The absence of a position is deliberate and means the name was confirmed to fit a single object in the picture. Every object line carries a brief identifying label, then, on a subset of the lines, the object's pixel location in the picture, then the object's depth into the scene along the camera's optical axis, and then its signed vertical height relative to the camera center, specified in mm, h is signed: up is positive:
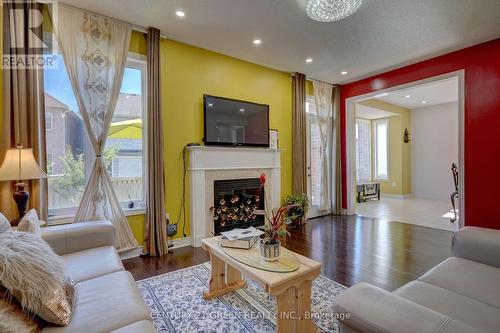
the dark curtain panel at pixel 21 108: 2240 +584
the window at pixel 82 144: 2650 +288
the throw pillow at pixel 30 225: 1587 -385
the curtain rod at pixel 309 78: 4904 +1789
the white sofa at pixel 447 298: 832 -662
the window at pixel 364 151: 7996 +439
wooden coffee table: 1421 -786
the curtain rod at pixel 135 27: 2694 +1744
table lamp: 2034 -13
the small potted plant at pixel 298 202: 4328 -703
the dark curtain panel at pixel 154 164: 2998 +34
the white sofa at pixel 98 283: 1069 -697
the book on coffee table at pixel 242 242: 1875 -616
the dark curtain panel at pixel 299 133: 4617 +628
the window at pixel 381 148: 7980 +530
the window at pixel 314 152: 5121 +273
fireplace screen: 3635 -613
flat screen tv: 3551 +696
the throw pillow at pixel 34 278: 974 -482
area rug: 1718 -1142
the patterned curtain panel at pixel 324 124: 5051 +879
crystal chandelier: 2329 +1571
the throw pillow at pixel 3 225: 1381 -334
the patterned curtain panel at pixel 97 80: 2596 +1000
